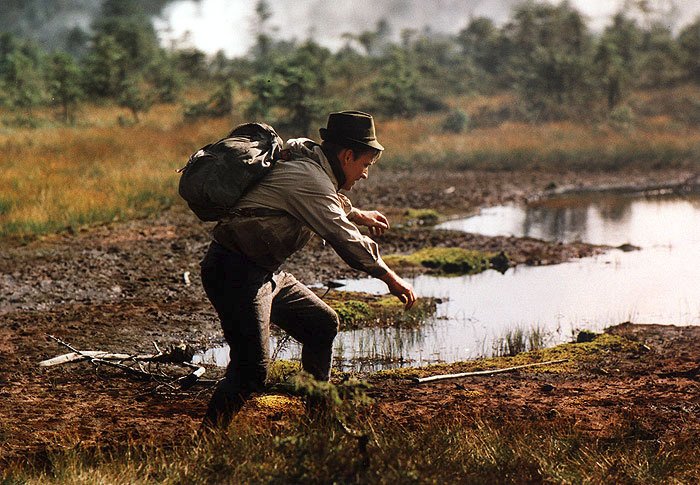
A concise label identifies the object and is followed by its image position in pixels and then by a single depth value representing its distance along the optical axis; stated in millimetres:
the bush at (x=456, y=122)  32562
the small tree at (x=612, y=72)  36312
